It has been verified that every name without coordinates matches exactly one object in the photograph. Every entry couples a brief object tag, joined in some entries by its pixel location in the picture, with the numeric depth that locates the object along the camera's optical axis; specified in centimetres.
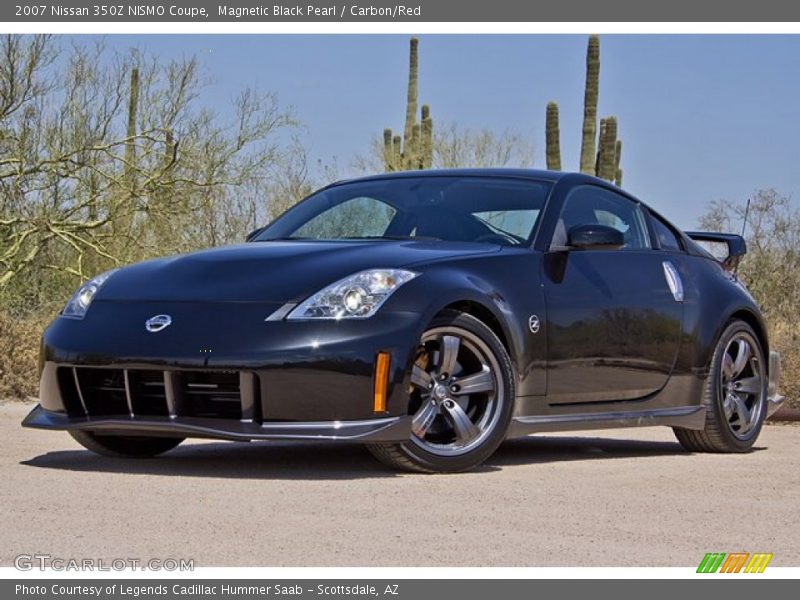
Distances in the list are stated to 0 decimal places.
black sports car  680
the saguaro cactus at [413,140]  3180
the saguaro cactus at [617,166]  3315
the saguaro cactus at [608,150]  2623
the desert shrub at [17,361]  1203
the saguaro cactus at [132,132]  2428
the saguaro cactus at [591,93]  2730
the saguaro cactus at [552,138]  2762
